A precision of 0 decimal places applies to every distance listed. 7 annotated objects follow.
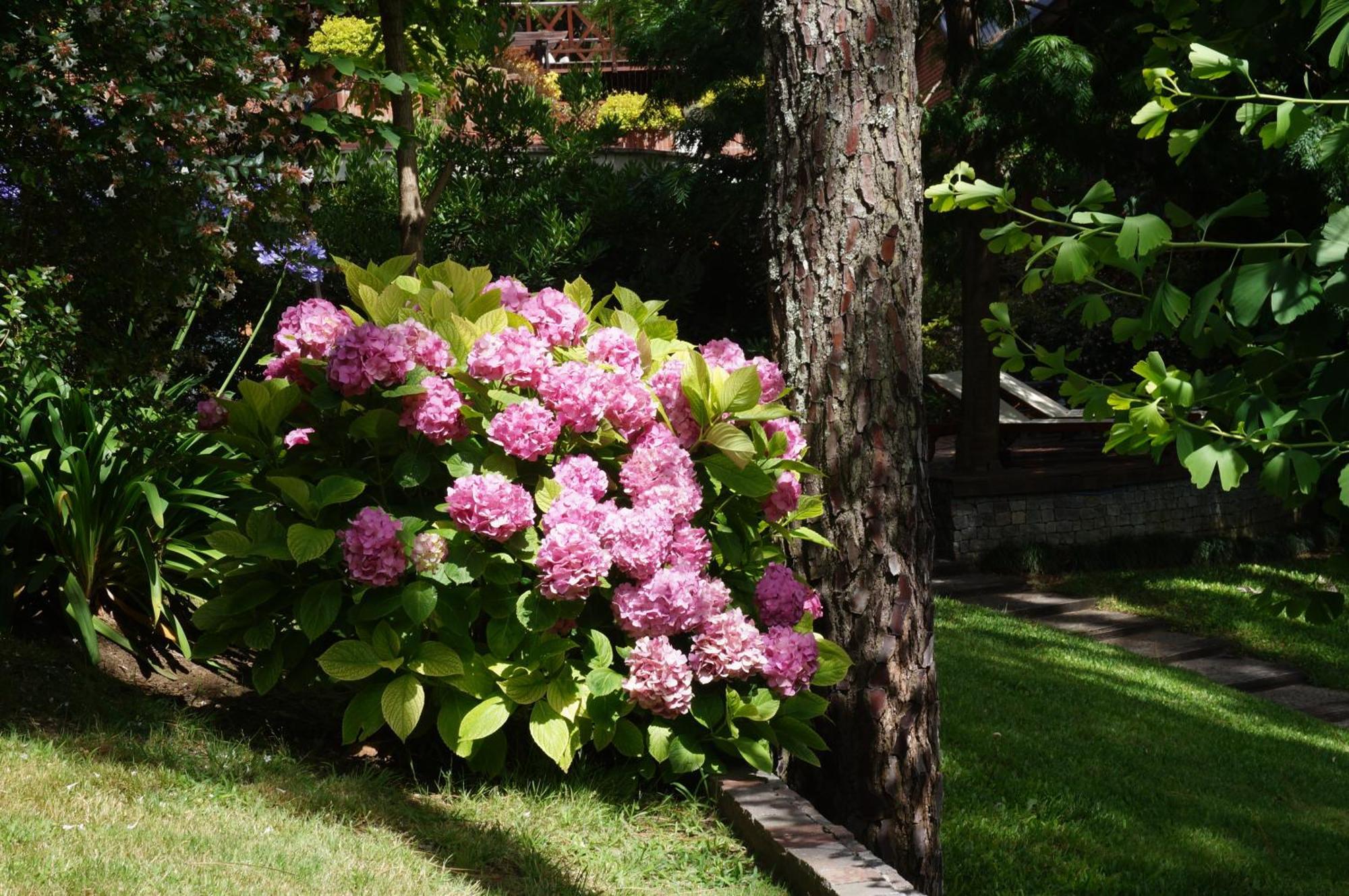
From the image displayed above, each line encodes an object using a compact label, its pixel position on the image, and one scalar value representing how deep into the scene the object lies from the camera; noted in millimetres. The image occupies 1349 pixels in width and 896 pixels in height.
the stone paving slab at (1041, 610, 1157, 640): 8938
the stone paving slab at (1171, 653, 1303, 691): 8219
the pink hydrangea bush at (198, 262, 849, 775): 3291
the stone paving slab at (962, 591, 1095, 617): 9211
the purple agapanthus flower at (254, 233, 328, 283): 4305
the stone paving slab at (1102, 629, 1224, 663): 8617
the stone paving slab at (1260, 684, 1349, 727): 7734
